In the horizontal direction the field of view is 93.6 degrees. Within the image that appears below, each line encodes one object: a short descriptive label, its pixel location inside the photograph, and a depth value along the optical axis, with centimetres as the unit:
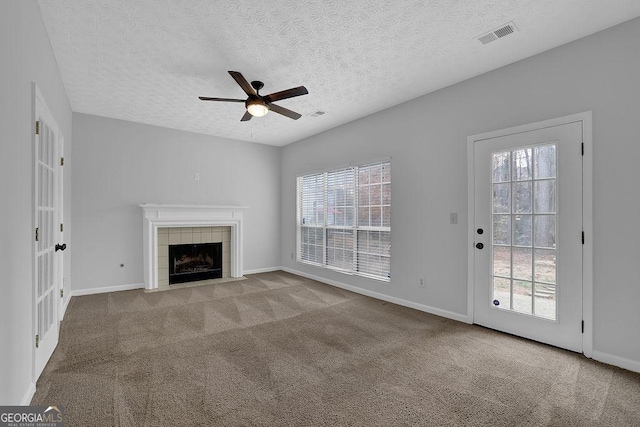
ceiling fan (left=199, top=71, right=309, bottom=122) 288
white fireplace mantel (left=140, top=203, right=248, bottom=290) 499
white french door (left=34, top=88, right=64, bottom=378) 227
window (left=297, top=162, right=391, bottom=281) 453
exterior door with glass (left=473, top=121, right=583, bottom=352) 273
